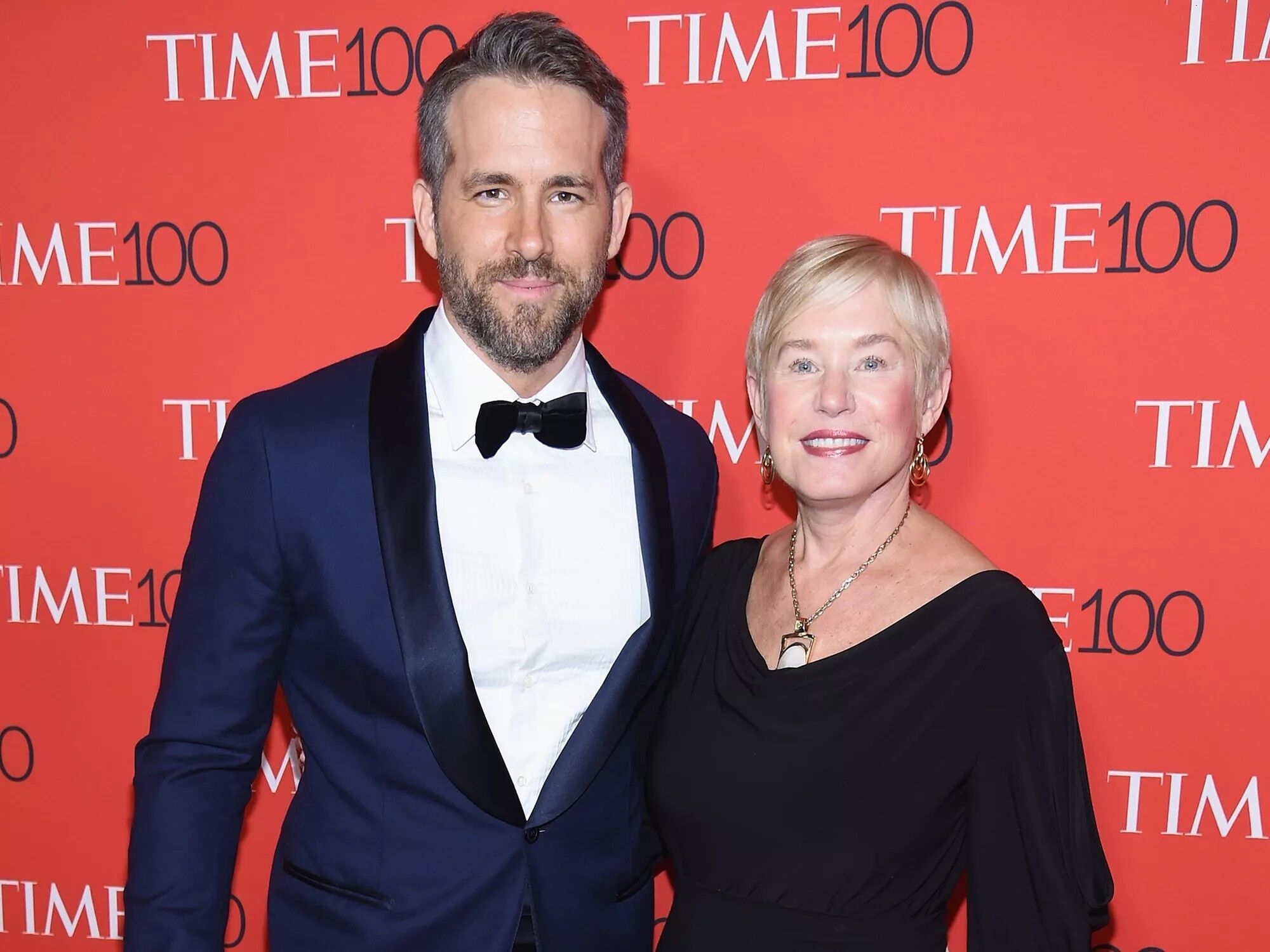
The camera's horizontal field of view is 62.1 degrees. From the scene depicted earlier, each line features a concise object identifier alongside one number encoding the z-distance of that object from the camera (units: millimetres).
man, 1474
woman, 1459
